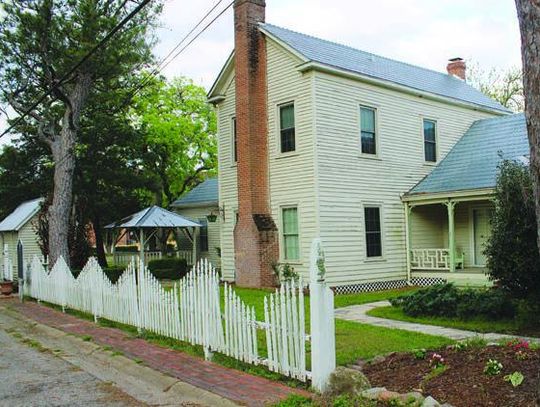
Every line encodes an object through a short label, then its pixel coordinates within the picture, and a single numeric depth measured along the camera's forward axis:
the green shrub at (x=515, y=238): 10.03
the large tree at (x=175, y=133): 34.72
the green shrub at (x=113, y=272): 24.39
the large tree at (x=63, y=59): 19.56
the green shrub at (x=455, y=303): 10.90
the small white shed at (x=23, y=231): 26.61
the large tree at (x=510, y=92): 40.19
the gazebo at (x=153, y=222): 23.72
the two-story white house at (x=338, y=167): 17.34
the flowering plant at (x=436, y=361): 6.24
